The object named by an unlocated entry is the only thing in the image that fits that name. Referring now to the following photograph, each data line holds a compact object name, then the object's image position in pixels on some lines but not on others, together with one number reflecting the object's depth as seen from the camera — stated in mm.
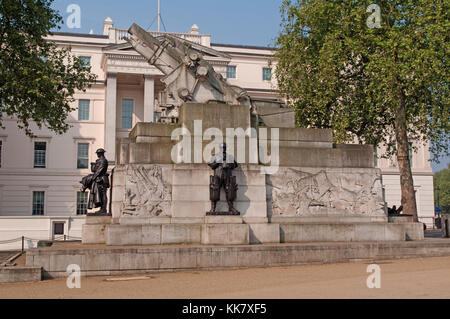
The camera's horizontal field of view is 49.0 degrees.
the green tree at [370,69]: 25344
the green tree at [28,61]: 24391
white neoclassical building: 53531
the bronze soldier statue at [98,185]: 15172
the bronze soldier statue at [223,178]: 13906
